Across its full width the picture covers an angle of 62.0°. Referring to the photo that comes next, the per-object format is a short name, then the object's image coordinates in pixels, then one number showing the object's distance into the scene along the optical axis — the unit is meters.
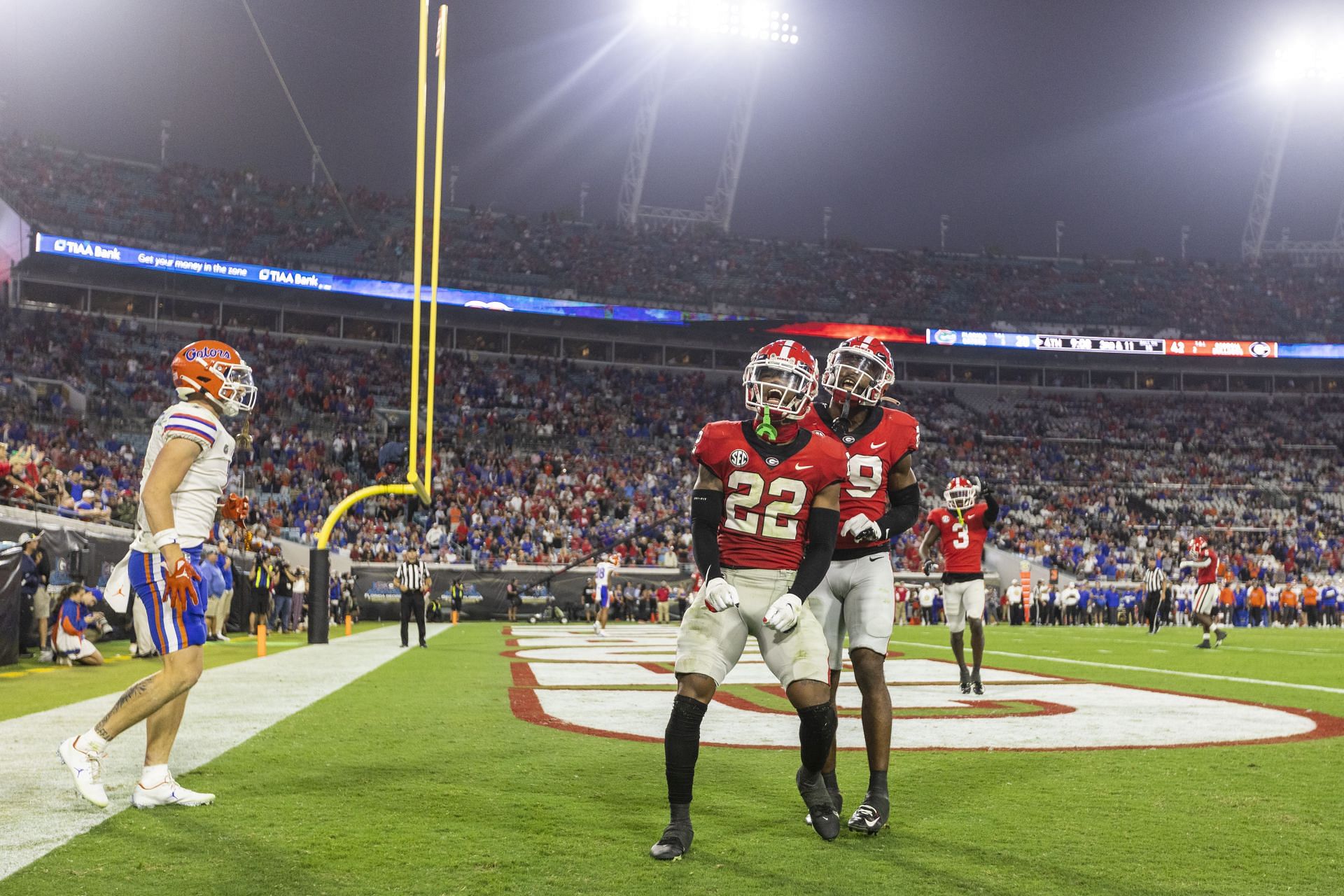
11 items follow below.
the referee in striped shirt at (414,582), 16.28
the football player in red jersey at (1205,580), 17.80
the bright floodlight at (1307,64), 45.41
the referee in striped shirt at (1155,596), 24.03
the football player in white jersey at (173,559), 4.56
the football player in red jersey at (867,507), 4.77
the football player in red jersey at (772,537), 4.16
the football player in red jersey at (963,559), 9.01
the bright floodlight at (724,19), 40.66
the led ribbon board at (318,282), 34.78
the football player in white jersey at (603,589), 21.14
